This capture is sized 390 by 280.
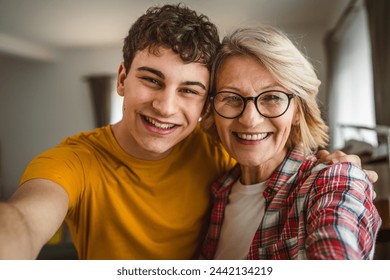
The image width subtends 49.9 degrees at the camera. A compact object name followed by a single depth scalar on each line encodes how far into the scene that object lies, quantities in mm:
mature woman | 803
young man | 933
